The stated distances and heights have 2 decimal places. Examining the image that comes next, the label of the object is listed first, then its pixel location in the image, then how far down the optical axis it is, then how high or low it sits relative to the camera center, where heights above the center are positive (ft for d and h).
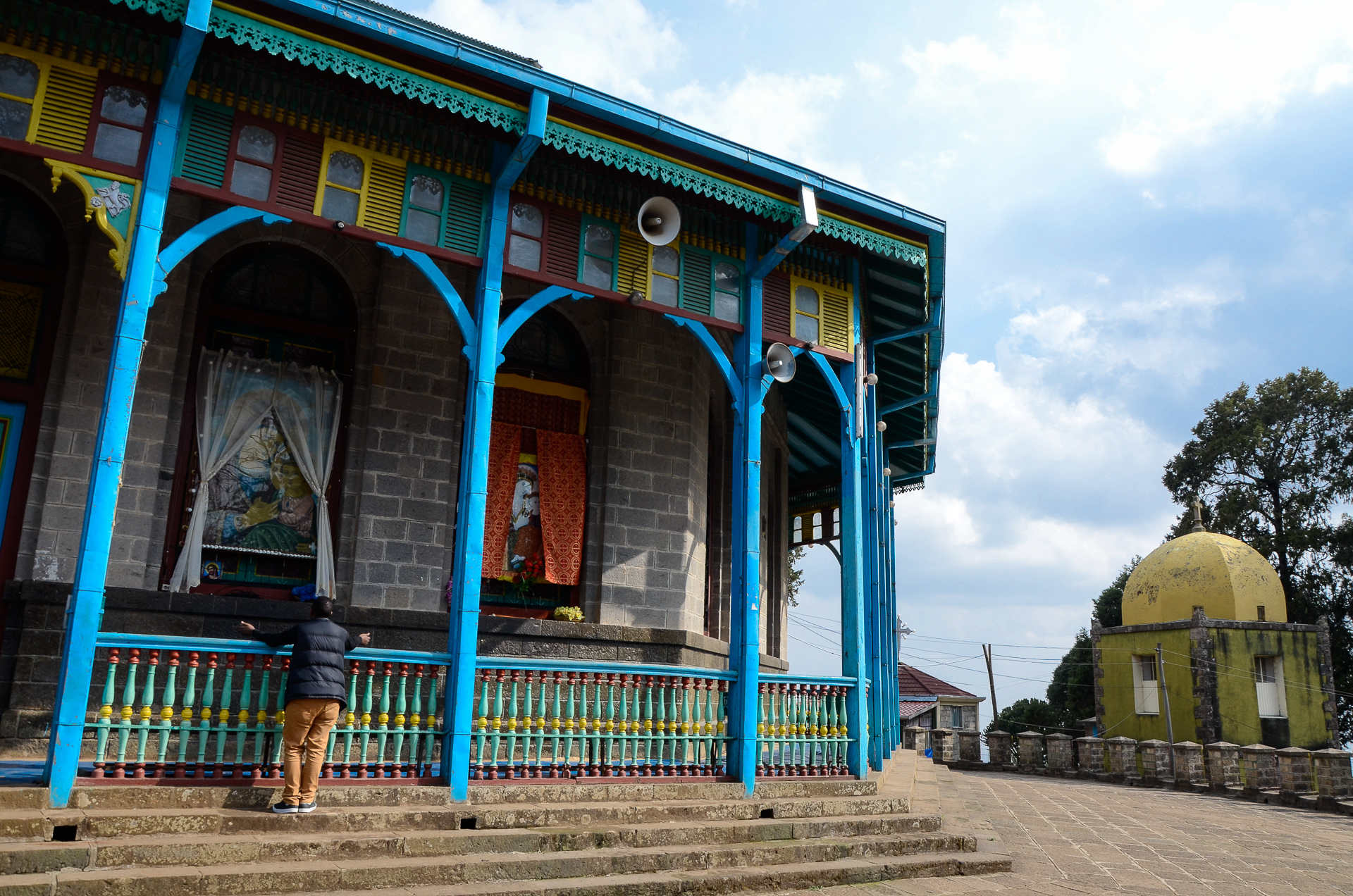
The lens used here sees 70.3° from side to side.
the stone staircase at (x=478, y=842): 16.56 -3.42
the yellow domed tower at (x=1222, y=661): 79.87 +2.73
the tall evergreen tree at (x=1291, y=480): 106.83 +24.93
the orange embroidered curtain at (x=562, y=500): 31.40 +5.55
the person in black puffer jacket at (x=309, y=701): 18.97 -0.73
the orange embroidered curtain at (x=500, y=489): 30.76 +5.70
